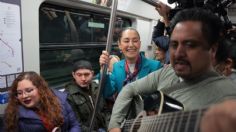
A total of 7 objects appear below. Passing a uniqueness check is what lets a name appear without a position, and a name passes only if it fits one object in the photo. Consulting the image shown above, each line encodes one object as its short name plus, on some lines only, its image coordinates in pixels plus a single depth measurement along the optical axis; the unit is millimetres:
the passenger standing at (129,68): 2217
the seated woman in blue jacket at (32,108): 1927
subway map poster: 1931
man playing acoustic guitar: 1043
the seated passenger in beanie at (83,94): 2416
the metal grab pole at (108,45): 1557
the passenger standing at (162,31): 1819
